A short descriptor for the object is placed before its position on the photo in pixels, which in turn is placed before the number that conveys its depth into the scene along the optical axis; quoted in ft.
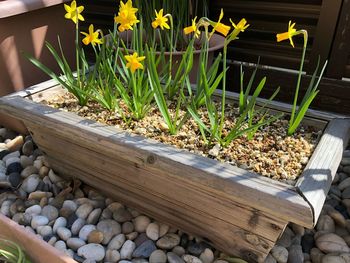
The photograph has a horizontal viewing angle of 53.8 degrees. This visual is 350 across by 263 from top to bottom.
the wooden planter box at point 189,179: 2.48
